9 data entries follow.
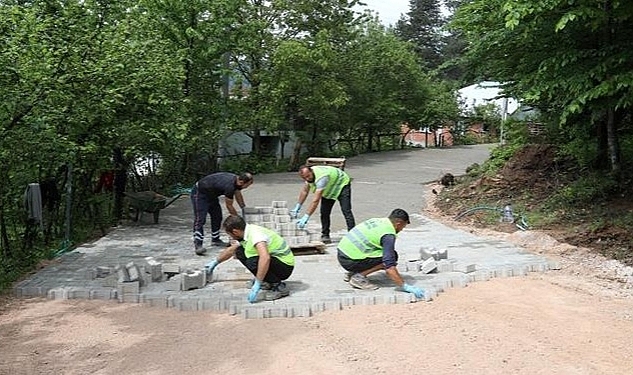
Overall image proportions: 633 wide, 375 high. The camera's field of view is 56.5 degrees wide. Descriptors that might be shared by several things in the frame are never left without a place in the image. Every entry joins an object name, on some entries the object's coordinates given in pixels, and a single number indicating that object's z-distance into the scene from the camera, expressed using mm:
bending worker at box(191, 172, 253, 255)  7633
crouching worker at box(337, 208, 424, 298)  5676
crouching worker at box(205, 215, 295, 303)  5477
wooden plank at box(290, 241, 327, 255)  7621
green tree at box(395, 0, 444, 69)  53250
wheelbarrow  9945
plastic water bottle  10020
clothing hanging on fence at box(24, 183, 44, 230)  7246
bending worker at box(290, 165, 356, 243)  7848
